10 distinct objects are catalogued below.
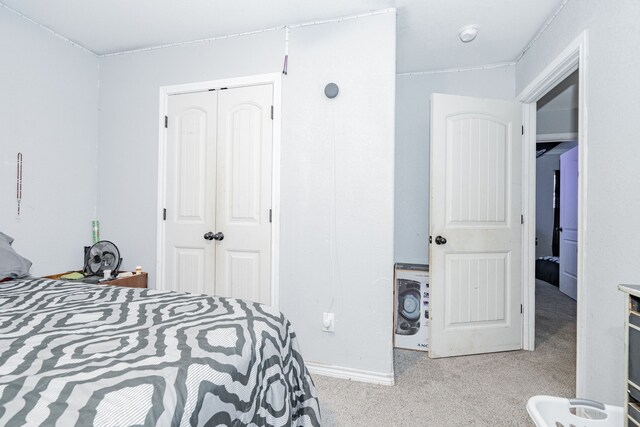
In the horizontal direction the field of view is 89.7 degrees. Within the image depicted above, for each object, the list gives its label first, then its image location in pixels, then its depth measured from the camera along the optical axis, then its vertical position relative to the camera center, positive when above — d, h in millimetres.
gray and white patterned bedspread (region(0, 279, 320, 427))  694 -404
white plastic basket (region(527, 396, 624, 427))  1158 -715
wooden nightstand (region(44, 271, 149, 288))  2353 -541
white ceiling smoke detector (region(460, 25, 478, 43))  2359 +1351
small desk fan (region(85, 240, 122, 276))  2477 -382
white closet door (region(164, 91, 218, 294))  2582 +165
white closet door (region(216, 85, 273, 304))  2439 +146
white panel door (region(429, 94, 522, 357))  2602 -83
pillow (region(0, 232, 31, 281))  1742 -310
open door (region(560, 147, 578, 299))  4508 -89
